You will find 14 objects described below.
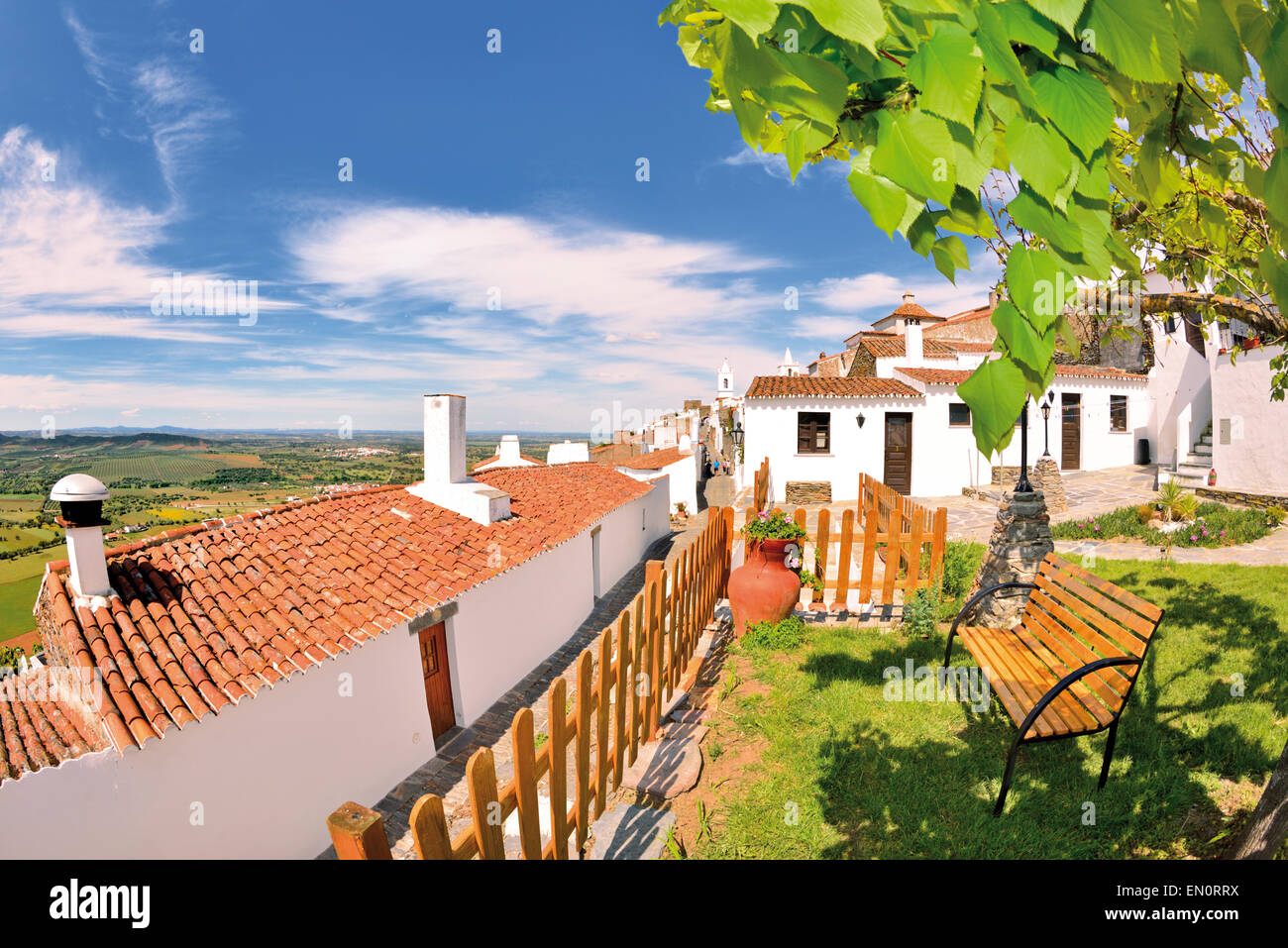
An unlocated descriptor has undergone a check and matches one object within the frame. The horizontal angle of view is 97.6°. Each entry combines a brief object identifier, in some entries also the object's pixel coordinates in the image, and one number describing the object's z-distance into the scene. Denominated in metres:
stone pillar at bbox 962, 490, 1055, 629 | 5.96
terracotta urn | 6.83
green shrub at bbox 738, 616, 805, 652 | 6.53
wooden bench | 3.44
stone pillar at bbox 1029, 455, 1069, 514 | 14.39
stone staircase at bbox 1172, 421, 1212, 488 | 15.28
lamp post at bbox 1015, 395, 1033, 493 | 6.18
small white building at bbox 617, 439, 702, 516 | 24.59
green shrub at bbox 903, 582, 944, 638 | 6.53
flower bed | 10.31
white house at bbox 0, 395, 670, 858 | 5.01
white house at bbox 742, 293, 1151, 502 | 18.56
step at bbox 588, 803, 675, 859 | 3.46
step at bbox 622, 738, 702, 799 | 4.25
